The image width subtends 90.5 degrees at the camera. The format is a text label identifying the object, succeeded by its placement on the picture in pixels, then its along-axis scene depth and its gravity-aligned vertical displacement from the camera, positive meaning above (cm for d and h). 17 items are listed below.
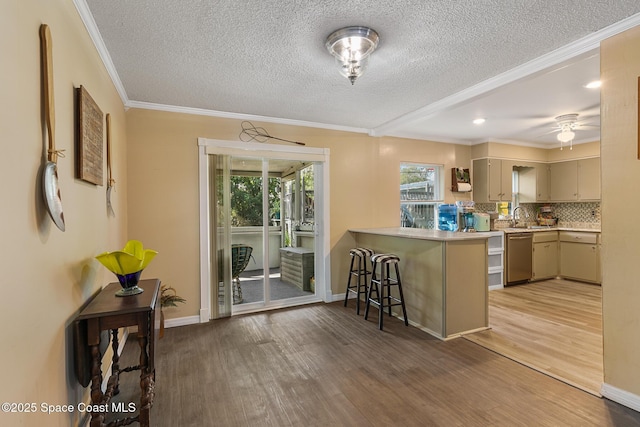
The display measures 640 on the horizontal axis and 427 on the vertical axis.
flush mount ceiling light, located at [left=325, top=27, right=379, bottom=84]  208 +114
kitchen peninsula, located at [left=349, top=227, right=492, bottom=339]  309 -73
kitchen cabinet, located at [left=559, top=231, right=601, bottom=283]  509 -76
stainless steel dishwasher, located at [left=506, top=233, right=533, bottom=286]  515 -77
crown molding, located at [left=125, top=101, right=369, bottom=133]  344 +117
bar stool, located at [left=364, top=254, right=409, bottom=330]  338 -80
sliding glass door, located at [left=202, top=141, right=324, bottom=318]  378 -25
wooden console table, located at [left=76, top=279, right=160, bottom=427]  162 -62
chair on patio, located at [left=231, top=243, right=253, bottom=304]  395 -63
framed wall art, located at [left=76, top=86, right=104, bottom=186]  176 +46
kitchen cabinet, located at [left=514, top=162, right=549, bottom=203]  590 +53
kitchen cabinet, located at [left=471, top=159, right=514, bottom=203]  543 +53
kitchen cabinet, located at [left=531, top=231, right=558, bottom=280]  543 -78
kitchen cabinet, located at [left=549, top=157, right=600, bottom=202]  537 +53
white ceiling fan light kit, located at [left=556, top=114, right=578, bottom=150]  408 +116
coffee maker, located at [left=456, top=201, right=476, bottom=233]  511 -9
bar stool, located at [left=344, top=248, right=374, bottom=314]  393 -80
